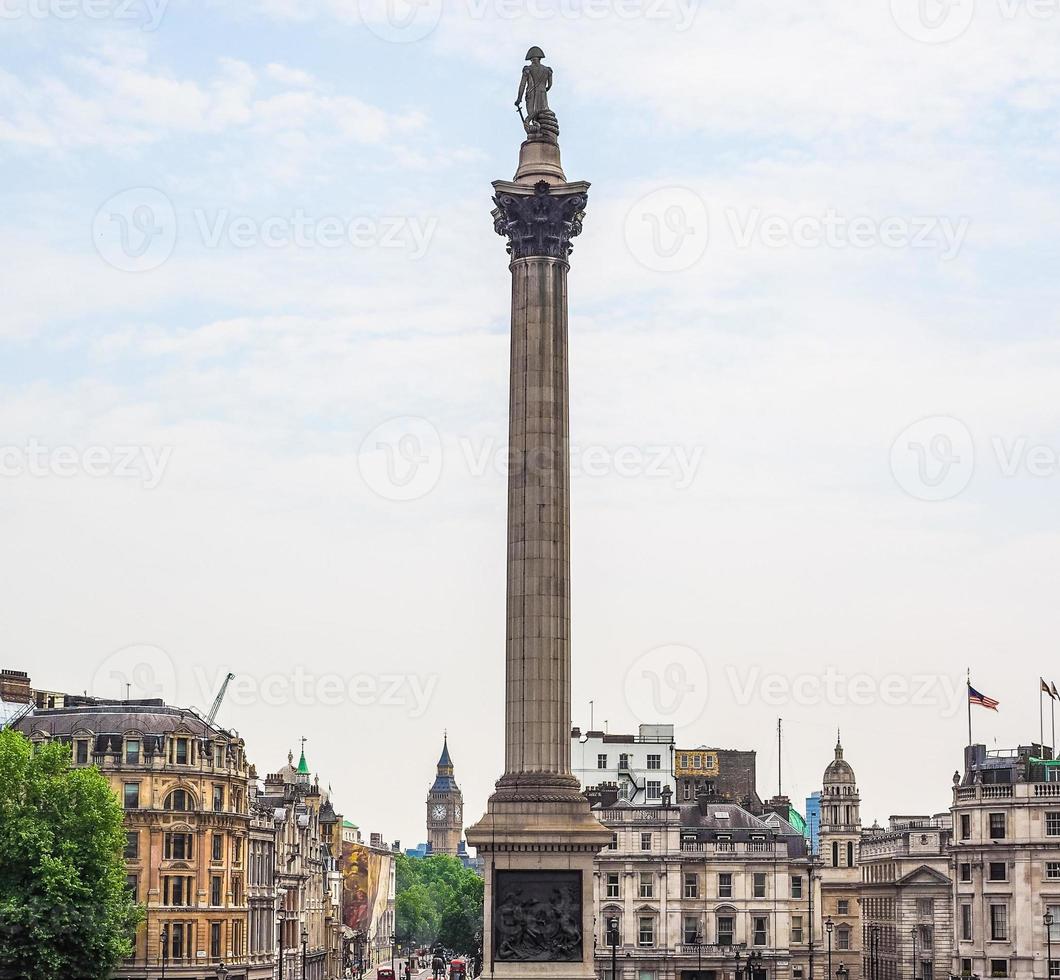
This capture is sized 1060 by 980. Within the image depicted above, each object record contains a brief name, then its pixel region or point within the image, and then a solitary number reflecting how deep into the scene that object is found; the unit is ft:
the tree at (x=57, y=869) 294.66
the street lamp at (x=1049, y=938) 370.71
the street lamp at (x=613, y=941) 410.93
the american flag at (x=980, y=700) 388.37
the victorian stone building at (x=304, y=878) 453.99
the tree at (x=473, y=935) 623.85
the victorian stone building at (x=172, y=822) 352.28
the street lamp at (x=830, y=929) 460.96
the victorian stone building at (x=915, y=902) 461.78
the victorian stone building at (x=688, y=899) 422.82
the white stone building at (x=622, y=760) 504.43
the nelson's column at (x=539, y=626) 226.28
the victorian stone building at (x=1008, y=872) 377.71
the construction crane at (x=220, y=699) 483.10
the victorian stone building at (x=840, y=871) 484.33
